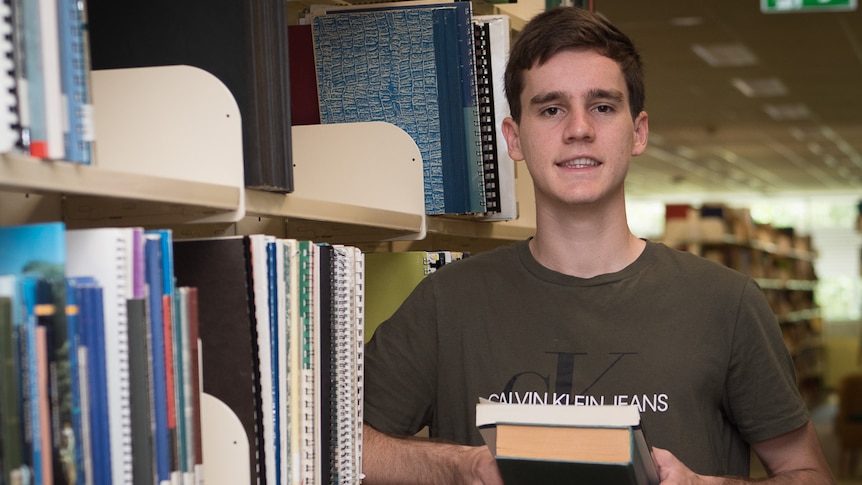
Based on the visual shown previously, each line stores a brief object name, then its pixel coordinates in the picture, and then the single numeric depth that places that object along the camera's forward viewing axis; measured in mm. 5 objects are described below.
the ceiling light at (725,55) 7229
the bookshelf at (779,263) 9258
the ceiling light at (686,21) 6469
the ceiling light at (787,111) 9430
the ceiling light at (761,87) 8328
